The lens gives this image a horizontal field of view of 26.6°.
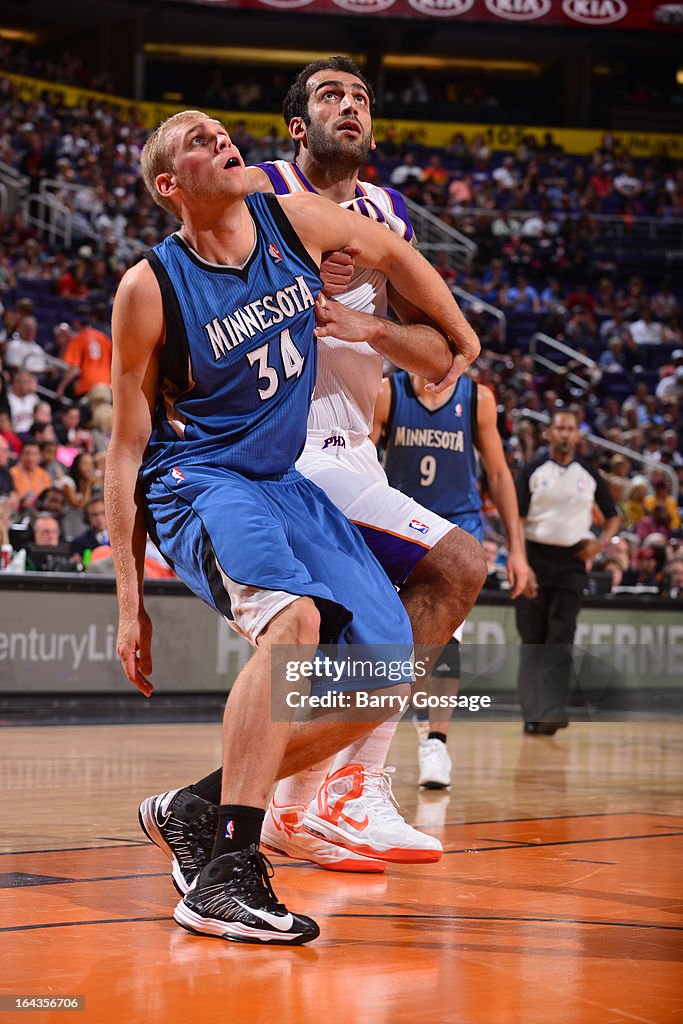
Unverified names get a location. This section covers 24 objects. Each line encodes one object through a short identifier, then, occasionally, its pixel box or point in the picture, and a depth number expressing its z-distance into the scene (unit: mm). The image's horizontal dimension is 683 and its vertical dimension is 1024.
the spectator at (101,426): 13602
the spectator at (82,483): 11719
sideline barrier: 10328
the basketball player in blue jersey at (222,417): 3539
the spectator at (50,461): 12445
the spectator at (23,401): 13938
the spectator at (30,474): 12141
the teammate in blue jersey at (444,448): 7230
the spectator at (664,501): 16875
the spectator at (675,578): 13461
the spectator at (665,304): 25062
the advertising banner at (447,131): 28047
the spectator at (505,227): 26181
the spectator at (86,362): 15508
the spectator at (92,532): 11102
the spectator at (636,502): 16719
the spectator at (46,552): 10648
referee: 10070
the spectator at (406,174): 26562
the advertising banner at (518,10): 27516
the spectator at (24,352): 15297
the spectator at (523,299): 24438
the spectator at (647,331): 24219
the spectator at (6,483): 11936
